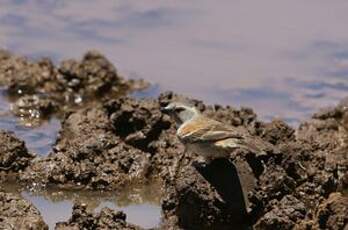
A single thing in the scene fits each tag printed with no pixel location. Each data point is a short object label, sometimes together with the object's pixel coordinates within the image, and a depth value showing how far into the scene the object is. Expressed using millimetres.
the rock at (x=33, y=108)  28266
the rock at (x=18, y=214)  17781
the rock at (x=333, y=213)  17875
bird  18984
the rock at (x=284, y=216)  18562
